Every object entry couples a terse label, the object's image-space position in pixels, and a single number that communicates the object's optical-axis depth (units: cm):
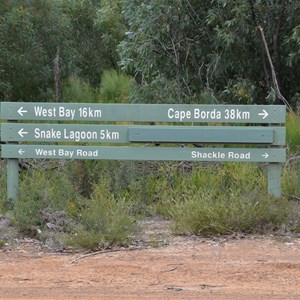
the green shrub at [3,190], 1688
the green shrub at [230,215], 1514
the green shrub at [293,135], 2026
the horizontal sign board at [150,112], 1678
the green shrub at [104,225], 1421
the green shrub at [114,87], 3184
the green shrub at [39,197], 1543
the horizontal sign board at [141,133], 1674
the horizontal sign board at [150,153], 1678
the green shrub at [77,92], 3195
